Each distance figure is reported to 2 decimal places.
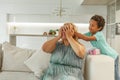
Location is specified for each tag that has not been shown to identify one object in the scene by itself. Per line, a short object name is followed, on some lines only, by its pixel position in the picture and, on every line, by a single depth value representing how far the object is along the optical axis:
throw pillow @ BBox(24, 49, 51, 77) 2.42
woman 2.09
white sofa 2.10
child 2.35
